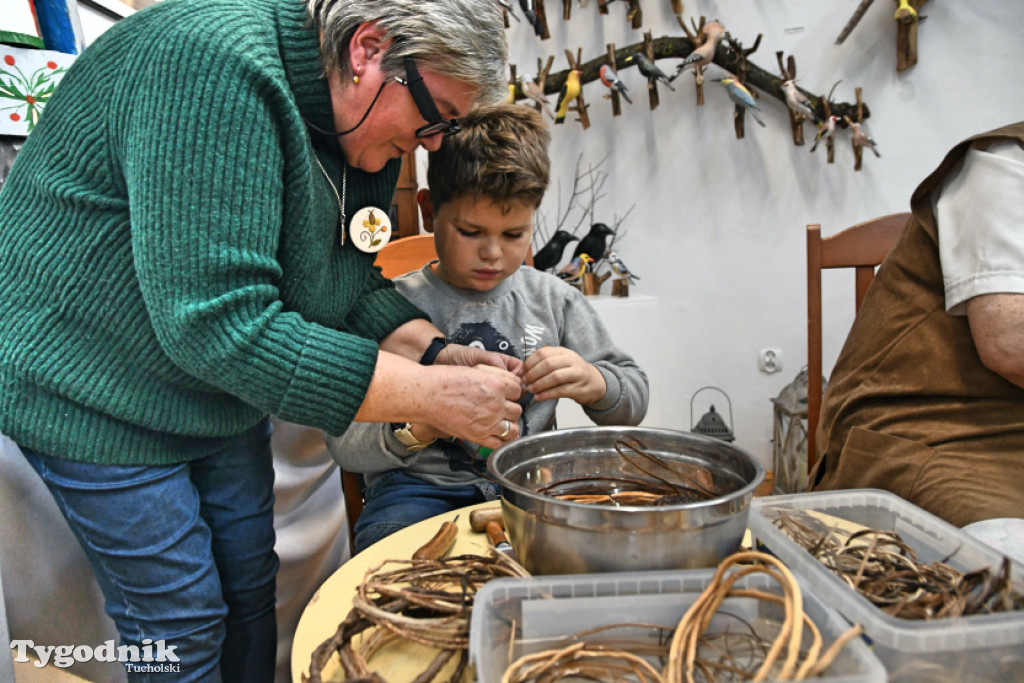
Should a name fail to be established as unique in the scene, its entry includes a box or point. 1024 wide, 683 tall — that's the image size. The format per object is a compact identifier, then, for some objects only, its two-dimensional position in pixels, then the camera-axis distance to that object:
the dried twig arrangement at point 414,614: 0.53
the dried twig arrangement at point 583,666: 0.48
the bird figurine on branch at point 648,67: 2.48
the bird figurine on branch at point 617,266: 2.71
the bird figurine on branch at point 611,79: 2.52
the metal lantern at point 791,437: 2.33
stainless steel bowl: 0.53
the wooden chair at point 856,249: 1.51
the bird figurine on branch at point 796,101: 2.47
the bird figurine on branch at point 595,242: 2.64
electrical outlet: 2.79
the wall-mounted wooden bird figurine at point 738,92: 2.47
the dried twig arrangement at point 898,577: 0.51
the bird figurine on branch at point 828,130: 2.51
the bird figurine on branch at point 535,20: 2.42
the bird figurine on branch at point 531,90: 2.51
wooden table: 0.55
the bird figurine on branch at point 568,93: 2.53
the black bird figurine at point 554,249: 2.57
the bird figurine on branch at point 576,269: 2.63
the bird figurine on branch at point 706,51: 2.44
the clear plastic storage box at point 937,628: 0.46
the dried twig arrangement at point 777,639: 0.43
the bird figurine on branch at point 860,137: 2.47
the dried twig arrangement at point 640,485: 0.73
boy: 1.08
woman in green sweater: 0.65
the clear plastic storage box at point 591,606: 0.51
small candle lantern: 2.48
